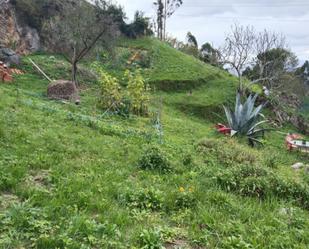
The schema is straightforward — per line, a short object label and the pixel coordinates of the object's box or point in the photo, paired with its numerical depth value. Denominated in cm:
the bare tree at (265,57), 1868
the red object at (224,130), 1007
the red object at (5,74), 994
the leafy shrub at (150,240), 250
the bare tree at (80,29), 1199
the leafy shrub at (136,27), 1935
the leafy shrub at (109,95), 927
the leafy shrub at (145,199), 318
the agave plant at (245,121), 936
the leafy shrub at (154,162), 435
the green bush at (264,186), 377
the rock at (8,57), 1198
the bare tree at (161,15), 2704
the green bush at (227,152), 570
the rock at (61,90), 920
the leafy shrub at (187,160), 487
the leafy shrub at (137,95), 954
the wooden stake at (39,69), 1160
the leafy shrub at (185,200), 331
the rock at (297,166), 684
